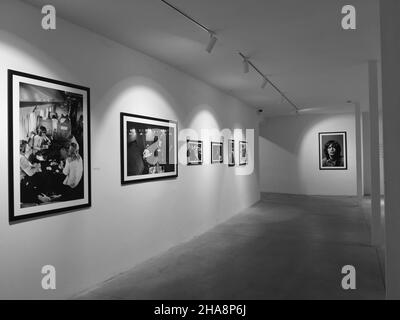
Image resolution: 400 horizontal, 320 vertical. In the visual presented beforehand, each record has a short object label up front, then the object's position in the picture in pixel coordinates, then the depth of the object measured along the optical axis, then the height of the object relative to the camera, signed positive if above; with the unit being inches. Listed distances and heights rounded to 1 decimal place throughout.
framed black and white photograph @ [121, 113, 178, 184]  175.5 +11.6
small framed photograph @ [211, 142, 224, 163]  285.9 +13.4
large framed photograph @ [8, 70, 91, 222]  118.3 +9.4
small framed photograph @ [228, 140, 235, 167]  326.5 +13.7
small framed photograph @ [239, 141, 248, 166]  363.1 +14.5
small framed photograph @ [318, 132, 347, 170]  483.8 +21.5
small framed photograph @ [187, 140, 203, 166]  241.8 +11.4
